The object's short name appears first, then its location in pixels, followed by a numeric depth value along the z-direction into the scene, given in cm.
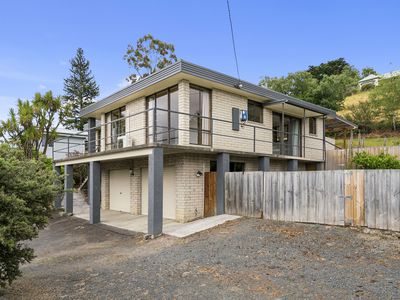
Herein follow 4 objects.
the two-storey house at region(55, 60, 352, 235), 1171
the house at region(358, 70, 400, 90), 5259
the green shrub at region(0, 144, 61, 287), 503
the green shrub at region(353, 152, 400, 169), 1385
